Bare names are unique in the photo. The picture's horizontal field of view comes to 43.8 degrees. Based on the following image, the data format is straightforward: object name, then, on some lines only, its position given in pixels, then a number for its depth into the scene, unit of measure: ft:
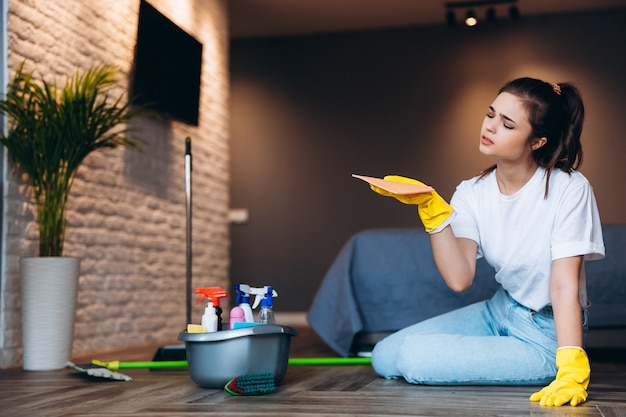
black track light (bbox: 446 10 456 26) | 19.45
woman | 6.69
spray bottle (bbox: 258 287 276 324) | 7.49
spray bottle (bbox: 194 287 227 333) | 7.27
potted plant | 9.82
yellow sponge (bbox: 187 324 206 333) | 7.19
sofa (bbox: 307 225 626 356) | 10.44
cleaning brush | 6.81
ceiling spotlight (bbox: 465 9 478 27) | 19.15
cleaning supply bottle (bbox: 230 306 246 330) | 7.29
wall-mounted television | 13.93
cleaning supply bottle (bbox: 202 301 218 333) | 7.27
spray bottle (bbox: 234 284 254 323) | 7.35
